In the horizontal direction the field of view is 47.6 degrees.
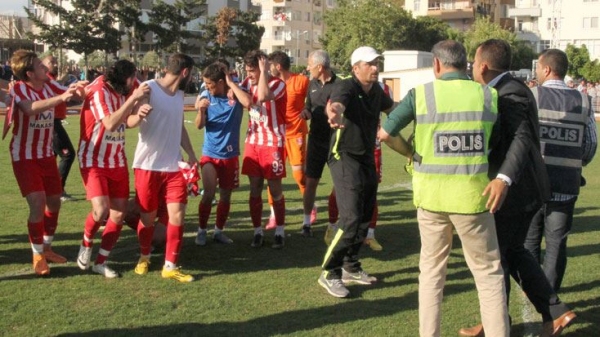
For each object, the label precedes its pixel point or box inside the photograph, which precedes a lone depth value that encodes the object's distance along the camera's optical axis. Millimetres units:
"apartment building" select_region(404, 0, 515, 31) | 87812
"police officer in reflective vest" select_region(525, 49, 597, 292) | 5309
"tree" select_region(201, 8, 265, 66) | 62875
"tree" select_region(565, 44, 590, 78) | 61875
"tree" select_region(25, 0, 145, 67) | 51688
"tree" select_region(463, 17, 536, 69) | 67938
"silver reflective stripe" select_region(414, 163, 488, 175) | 4242
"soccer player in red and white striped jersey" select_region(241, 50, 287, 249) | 7473
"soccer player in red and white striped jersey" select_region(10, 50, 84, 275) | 6355
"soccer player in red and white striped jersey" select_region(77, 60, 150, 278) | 6273
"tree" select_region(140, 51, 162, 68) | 52594
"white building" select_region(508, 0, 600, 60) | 80688
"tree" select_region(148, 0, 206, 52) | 56000
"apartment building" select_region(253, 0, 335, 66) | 95250
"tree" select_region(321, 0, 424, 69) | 69875
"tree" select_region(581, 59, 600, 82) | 60250
